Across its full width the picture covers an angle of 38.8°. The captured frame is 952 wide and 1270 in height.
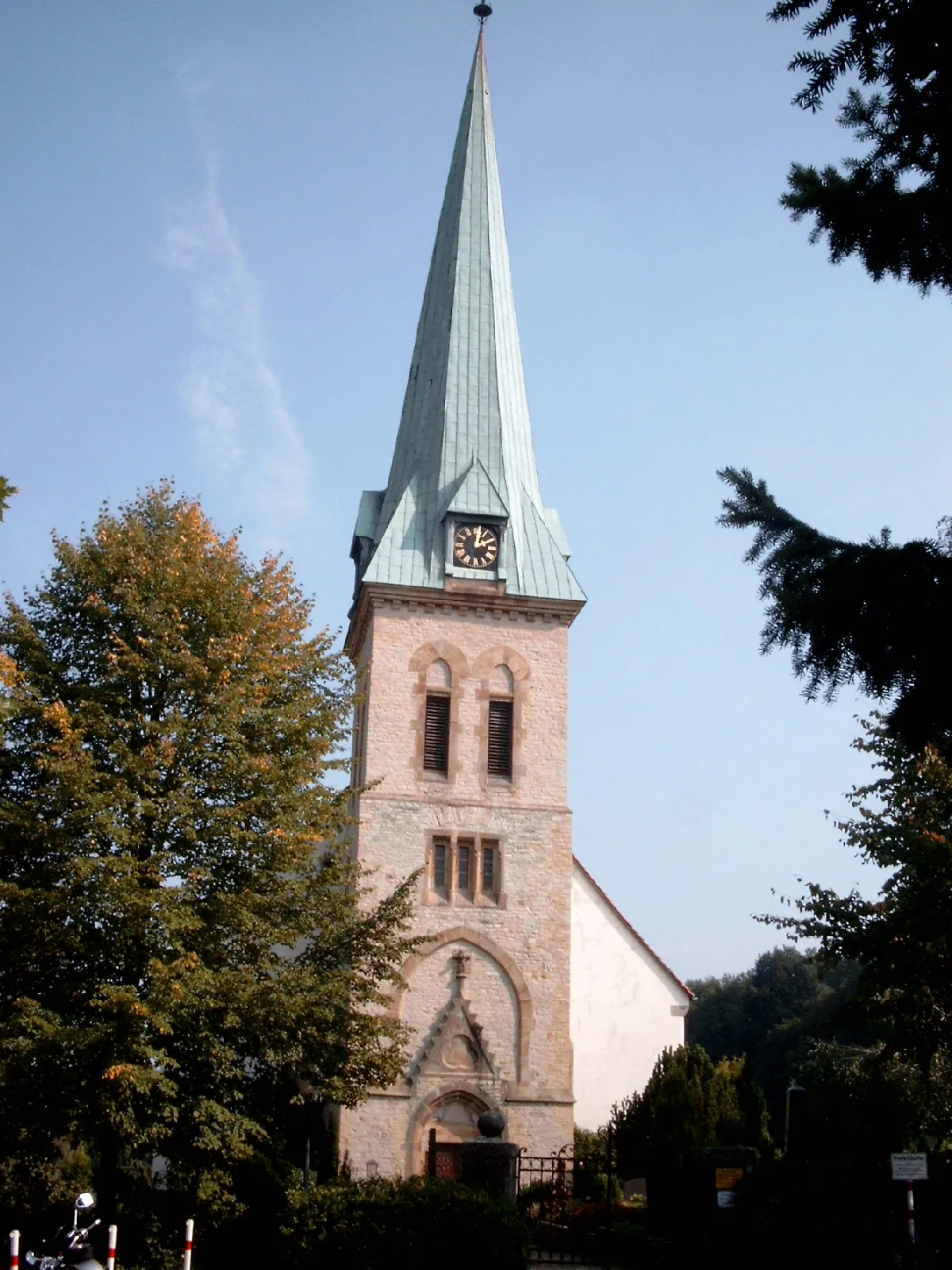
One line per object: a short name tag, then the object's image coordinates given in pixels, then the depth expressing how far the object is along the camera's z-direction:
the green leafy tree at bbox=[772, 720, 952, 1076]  16.33
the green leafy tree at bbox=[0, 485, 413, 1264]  16.73
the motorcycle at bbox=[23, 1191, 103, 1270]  12.02
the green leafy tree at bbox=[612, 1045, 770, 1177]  24.67
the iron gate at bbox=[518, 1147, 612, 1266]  18.41
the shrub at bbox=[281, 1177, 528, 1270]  13.19
